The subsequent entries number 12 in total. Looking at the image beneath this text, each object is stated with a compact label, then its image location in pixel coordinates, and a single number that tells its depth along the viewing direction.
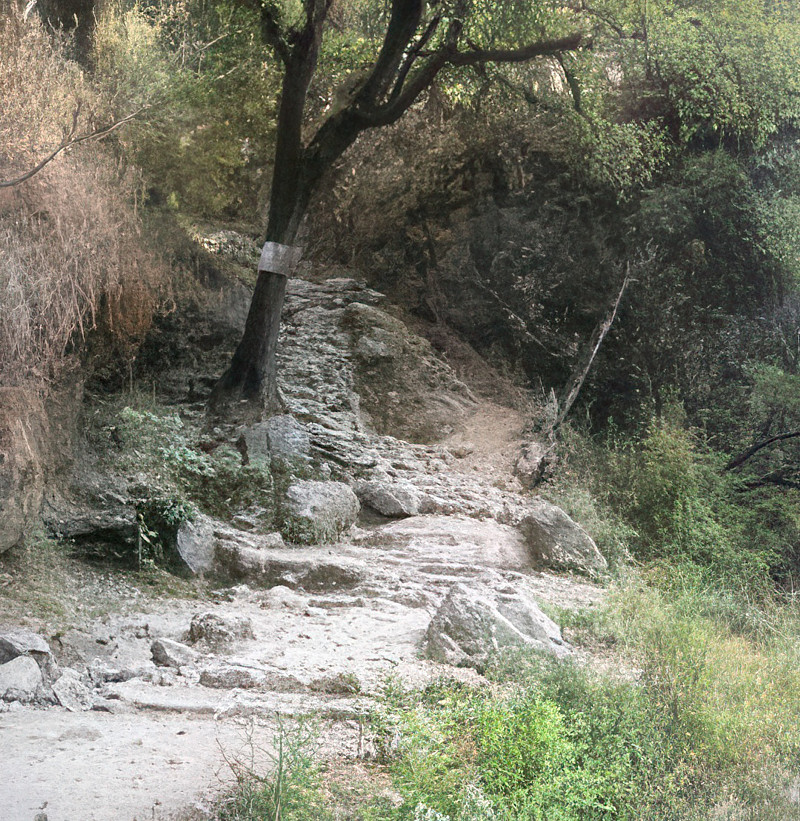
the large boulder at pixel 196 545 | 7.16
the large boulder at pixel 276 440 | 8.95
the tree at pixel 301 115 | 9.79
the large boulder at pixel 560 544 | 8.52
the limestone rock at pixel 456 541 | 8.44
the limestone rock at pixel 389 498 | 9.31
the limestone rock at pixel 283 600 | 6.75
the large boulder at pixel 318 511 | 8.33
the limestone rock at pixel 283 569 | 7.38
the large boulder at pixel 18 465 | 6.24
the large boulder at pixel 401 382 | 11.87
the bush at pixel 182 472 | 7.46
